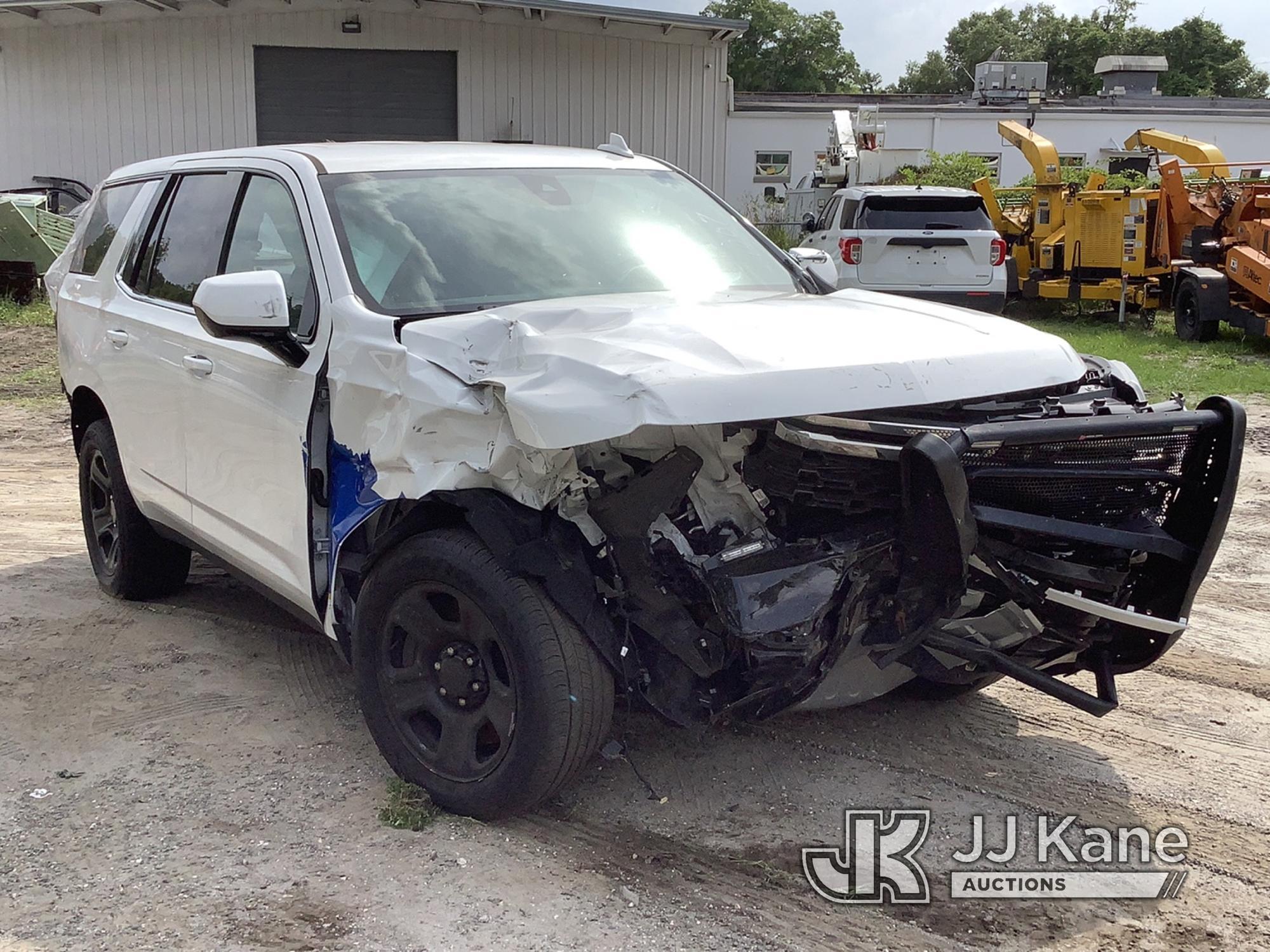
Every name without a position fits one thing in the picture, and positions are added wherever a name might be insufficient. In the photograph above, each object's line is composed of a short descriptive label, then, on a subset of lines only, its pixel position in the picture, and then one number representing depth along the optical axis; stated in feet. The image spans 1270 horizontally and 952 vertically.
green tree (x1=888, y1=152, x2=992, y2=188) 80.74
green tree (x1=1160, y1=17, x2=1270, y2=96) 234.17
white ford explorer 48.32
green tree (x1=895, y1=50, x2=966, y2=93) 284.41
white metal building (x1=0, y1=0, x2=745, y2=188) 65.82
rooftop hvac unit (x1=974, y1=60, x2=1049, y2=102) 110.93
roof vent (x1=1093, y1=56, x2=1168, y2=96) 129.80
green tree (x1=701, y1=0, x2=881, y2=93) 236.63
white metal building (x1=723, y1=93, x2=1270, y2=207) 98.22
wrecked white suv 9.93
